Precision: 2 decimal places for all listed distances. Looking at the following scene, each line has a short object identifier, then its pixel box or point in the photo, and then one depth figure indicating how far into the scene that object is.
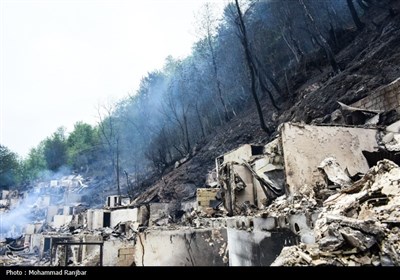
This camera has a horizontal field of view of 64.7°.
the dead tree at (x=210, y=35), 22.61
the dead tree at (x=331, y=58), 14.84
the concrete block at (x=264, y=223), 4.89
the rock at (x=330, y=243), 2.72
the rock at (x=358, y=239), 2.58
